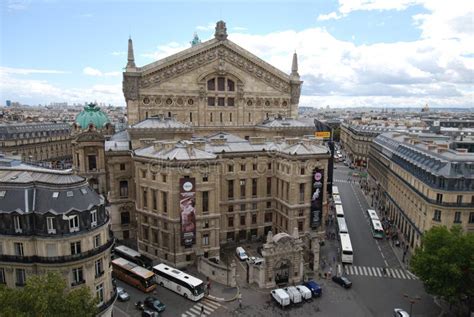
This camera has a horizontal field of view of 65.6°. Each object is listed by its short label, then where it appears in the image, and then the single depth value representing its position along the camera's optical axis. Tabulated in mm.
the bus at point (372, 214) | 82825
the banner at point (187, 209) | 59250
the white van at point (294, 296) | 50969
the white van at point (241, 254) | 64312
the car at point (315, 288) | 53281
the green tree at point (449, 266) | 43875
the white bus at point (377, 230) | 76688
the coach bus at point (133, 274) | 52688
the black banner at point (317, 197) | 68812
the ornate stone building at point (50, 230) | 37625
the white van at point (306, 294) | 52069
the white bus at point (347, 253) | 64062
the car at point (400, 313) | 46319
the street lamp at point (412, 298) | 52469
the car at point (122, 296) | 50816
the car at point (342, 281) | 56000
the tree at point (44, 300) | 29755
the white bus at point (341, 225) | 74500
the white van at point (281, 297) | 49906
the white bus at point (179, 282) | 51156
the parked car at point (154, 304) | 48219
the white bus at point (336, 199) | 93312
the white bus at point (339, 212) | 83375
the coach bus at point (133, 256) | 58469
